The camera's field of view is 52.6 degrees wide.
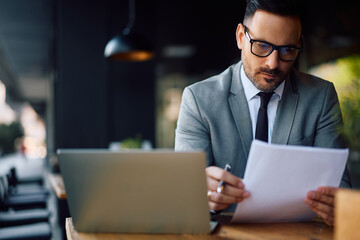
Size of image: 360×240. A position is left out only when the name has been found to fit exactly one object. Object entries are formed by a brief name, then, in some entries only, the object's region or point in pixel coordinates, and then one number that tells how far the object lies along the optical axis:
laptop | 1.11
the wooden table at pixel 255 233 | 1.21
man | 1.56
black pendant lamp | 4.43
